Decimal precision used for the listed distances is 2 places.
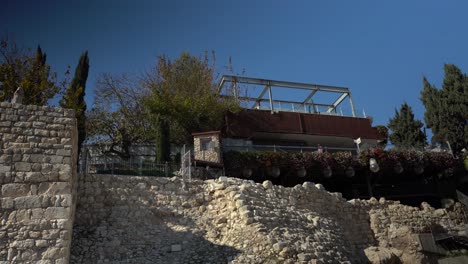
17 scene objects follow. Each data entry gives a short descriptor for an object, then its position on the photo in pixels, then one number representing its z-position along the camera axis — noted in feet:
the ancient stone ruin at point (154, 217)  27.04
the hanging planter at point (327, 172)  63.77
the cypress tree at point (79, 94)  61.11
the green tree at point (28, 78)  57.62
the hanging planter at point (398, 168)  70.44
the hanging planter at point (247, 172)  58.13
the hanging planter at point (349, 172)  66.13
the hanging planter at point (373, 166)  67.00
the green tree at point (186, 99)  66.90
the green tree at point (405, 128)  105.09
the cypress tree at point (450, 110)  93.45
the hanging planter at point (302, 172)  61.52
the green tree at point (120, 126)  72.13
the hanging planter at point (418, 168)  73.00
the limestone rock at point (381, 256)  43.24
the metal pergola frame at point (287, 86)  81.10
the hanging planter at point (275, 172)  59.93
